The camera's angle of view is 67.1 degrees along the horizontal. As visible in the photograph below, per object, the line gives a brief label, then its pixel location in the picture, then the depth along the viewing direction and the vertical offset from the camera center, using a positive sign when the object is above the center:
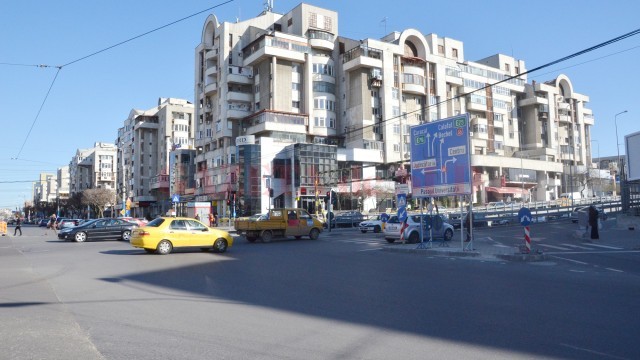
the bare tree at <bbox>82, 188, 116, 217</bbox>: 92.81 +3.30
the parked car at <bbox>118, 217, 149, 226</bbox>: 30.04 -0.49
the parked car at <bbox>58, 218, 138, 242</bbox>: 28.16 -0.97
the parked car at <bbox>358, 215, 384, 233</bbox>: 37.50 -1.44
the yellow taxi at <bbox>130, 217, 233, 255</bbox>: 18.44 -0.95
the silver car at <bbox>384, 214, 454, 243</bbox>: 22.05 -1.09
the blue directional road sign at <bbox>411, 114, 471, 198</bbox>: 18.48 +1.93
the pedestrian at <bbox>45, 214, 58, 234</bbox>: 48.35 -0.77
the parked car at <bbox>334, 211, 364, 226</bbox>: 46.74 -1.03
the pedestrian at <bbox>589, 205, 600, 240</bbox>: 23.33 -0.93
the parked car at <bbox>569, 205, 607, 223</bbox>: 41.31 -1.22
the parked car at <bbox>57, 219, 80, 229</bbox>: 44.31 -0.74
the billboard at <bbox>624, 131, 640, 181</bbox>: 28.58 +2.78
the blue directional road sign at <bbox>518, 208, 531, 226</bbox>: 16.47 -0.45
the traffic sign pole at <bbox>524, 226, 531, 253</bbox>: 15.94 -1.20
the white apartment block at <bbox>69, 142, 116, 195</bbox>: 133.50 +13.76
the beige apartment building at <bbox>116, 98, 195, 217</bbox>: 98.62 +14.06
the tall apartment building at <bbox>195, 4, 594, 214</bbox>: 64.06 +15.60
